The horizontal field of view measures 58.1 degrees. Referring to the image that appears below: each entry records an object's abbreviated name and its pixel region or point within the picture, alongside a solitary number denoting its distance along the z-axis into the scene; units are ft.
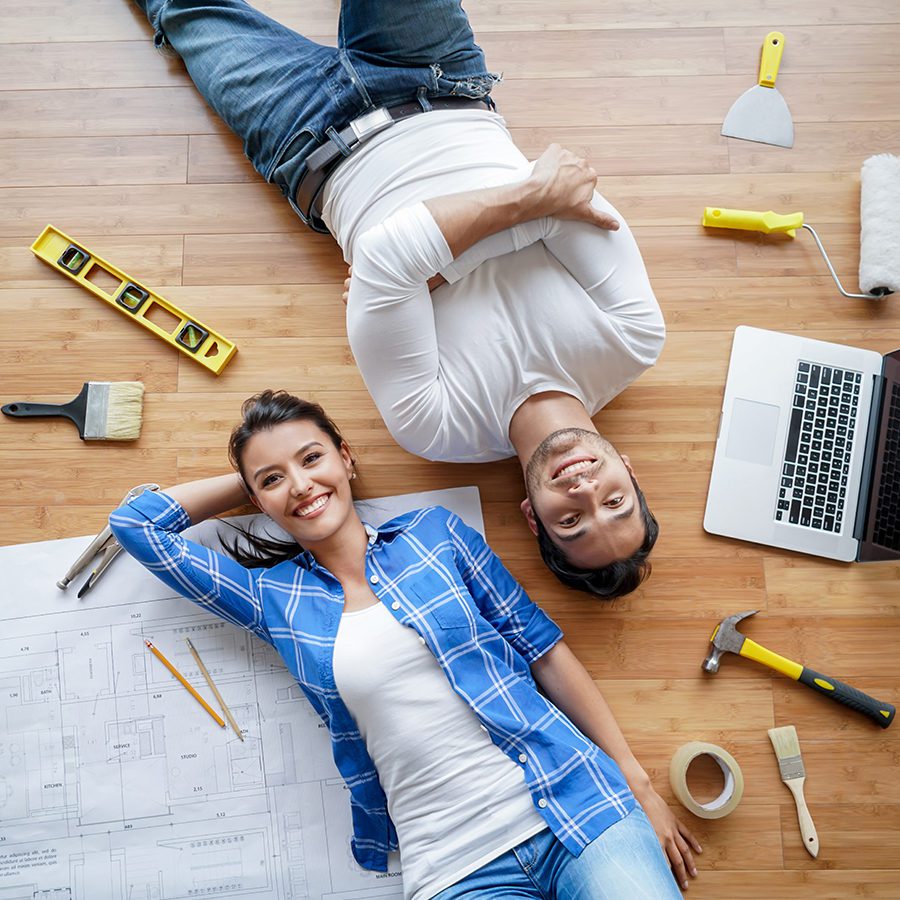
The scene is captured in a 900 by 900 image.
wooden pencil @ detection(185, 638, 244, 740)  5.36
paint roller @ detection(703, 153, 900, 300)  5.69
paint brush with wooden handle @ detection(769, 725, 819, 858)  5.42
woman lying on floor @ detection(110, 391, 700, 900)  4.83
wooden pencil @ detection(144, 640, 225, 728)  5.36
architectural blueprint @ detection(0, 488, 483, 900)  5.25
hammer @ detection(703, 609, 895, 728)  5.42
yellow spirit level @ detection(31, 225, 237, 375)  5.72
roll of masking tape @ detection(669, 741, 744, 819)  5.19
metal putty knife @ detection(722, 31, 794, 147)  6.00
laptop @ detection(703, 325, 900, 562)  5.55
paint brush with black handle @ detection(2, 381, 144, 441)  5.66
